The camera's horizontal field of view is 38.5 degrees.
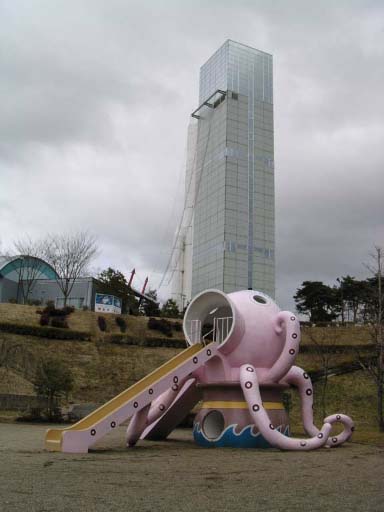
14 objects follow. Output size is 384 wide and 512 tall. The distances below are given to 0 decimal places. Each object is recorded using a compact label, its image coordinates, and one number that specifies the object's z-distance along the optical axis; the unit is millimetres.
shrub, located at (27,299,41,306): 53581
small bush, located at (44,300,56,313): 43250
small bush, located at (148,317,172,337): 45469
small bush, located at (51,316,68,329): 41750
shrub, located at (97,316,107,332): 44062
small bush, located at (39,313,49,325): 41469
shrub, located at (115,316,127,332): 45197
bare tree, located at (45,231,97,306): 54219
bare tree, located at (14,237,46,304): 57719
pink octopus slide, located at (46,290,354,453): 14578
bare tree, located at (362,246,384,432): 23008
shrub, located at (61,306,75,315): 44000
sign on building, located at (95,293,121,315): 50406
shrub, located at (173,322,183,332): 46969
